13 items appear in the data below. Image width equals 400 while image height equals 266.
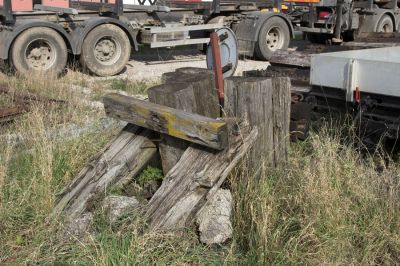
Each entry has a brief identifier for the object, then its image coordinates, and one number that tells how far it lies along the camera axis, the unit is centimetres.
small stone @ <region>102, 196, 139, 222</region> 392
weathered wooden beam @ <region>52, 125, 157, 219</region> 414
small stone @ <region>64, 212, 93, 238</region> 376
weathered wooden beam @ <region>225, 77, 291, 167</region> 424
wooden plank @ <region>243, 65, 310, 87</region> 691
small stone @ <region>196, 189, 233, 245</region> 372
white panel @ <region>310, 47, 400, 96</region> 461
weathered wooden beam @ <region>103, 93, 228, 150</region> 378
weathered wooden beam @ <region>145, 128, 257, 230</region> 373
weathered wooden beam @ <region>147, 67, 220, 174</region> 430
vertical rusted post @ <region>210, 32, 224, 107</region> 448
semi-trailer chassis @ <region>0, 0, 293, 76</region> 1083
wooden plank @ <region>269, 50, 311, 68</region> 723
